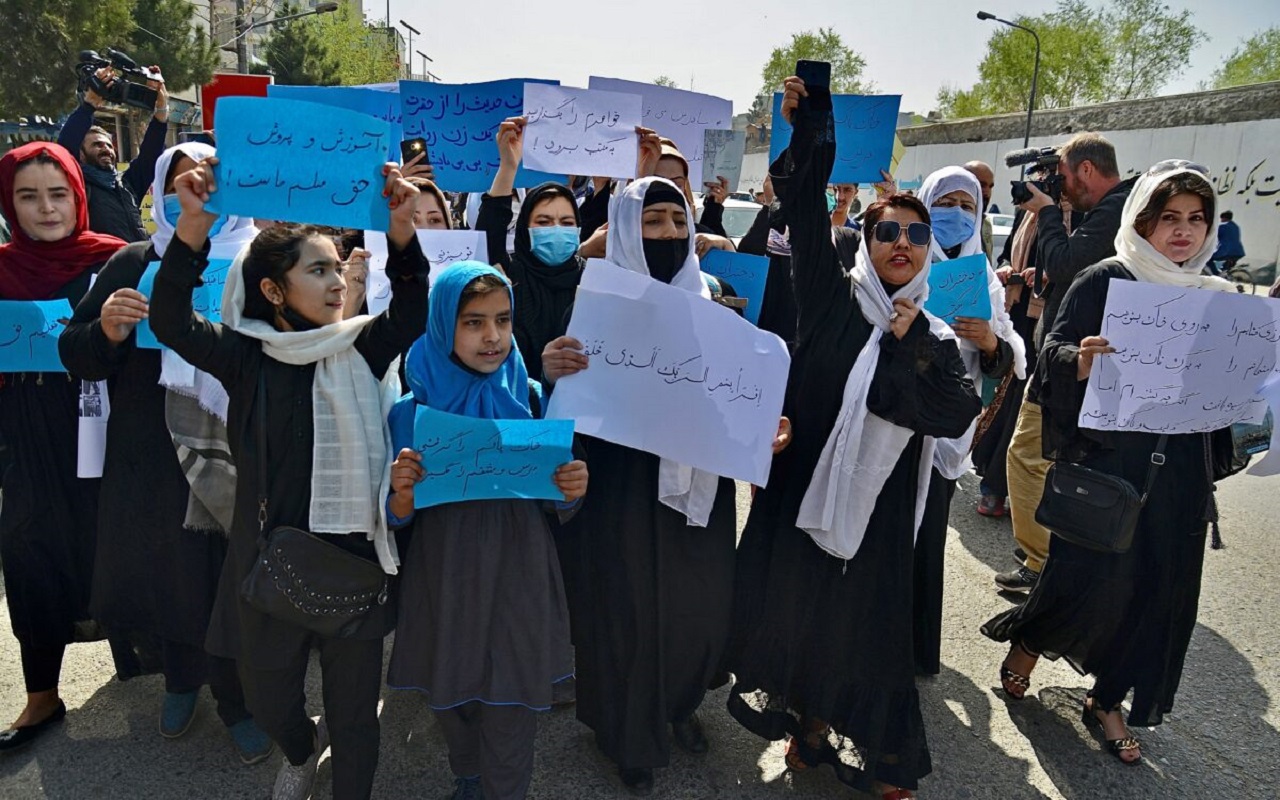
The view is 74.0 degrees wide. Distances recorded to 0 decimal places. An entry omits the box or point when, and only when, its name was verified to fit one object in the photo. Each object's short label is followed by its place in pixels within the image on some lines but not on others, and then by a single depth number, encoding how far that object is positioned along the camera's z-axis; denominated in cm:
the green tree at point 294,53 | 3638
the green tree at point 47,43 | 1942
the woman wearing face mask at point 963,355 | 294
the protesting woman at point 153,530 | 252
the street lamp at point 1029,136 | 2618
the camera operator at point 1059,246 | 363
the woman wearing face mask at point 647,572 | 249
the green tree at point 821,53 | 5912
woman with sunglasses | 229
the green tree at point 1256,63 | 4903
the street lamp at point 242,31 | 1992
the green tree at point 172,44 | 2336
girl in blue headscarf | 218
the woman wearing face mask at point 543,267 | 282
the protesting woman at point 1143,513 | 267
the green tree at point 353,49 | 3919
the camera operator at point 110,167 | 372
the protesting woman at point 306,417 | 208
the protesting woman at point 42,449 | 261
